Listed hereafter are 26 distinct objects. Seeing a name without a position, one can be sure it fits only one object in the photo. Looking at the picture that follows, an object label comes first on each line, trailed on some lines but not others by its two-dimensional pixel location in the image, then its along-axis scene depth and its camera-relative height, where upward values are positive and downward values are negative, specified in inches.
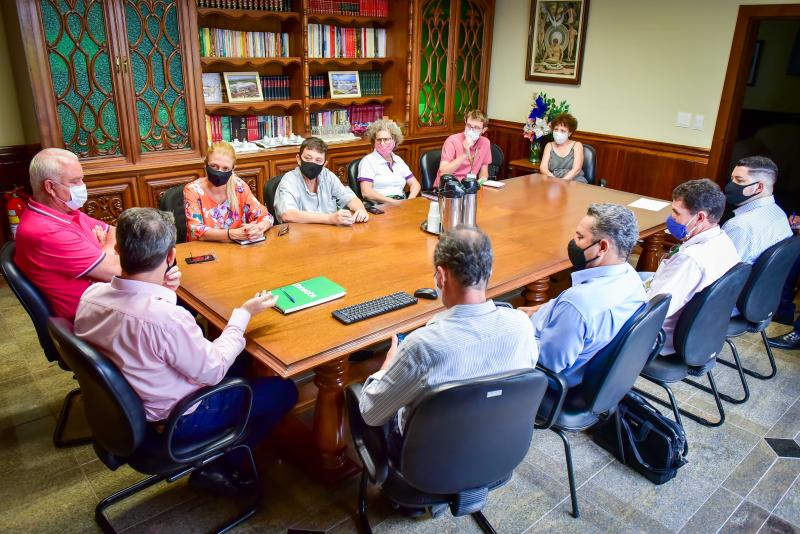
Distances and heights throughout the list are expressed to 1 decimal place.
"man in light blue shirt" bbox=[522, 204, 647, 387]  78.0 -28.6
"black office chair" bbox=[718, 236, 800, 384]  105.1 -37.1
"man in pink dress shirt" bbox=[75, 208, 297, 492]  65.7 -28.0
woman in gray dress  188.4 -25.0
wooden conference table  79.6 -33.4
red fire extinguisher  156.5 -36.1
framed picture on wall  217.6 +12.3
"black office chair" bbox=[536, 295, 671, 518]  76.1 -39.5
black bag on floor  94.0 -56.4
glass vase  228.1 -29.4
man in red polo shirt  87.9 -25.4
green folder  86.8 -32.8
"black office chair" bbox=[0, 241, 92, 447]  84.5 -32.4
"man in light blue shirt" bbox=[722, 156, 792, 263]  114.8 -25.5
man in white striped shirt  59.2 -26.0
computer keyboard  83.6 -33.2
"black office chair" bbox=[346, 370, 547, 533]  57.4 -38.1
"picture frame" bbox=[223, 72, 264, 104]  188.7 -5.7
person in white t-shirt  159.3 -25.9
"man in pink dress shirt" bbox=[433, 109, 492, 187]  179.0 -23.7
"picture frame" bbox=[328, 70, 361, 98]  212.2 -4.8
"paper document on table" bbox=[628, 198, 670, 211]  157.1 -33.2
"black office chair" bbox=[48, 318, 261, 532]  62.8 -39.4
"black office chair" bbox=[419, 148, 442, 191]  183.6 -28.1
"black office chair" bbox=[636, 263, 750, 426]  90.5 -39.2
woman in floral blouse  113.2 -26.8
